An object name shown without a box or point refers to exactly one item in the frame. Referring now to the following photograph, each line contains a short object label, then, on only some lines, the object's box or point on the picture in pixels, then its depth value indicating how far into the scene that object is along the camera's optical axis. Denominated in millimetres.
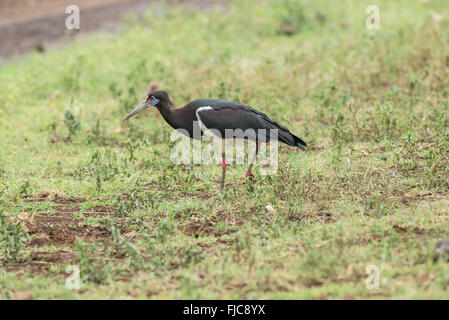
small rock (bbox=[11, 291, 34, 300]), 9422
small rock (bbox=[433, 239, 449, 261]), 9453
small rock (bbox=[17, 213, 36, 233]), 11789
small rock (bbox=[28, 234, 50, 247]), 11266
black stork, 13492
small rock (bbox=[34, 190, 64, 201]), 13508
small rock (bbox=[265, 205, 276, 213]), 11938
